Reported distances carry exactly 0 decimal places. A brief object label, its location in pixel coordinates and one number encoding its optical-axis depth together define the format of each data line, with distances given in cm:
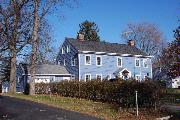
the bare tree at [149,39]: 8319
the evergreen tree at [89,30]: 8975
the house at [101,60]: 5203
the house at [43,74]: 5197
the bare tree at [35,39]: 3484
